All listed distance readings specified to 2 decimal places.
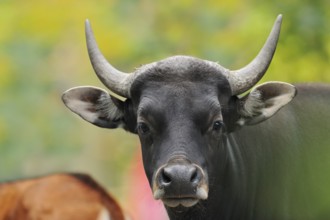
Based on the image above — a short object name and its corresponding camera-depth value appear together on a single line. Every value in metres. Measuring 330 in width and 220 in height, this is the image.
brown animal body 26.17
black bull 17.28
